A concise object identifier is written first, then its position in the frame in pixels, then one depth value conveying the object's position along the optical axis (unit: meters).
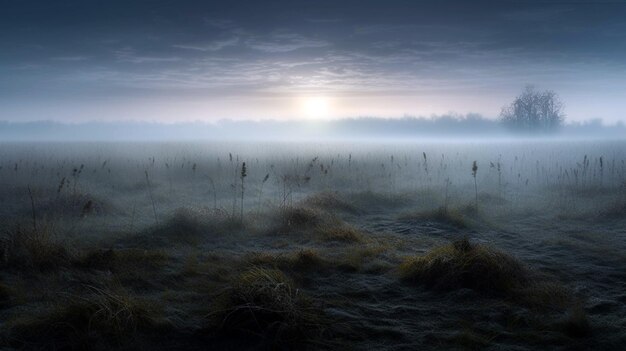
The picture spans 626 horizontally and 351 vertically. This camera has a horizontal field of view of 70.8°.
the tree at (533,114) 50.12
